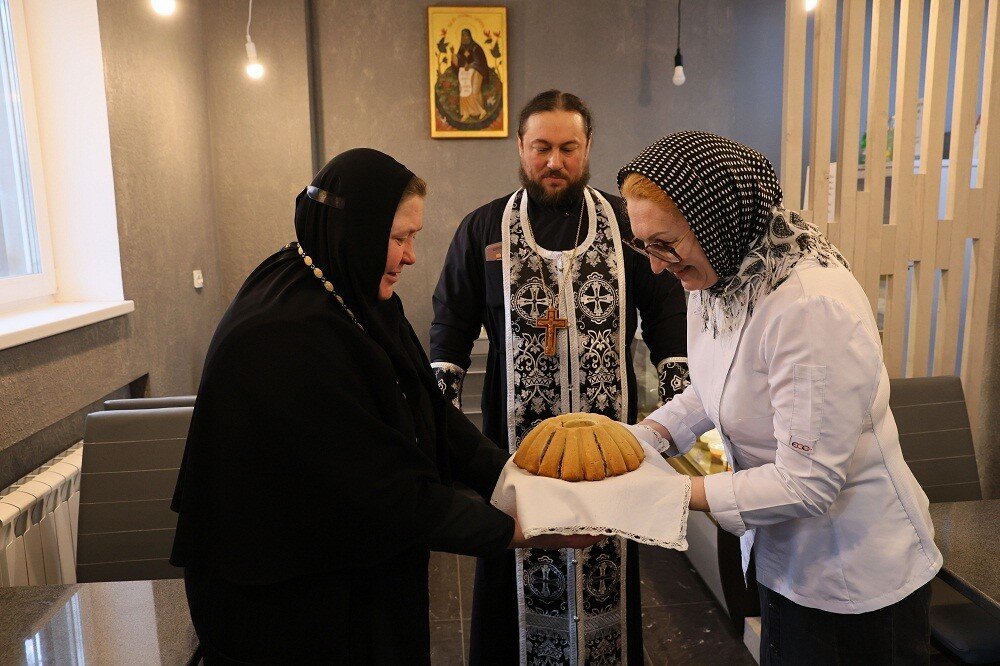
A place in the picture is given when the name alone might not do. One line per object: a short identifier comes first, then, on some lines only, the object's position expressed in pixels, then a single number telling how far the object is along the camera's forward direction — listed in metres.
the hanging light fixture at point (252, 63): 4.55
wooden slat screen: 2.83
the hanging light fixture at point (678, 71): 5.04
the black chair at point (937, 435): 2.54
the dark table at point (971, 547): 1.57
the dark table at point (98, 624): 1.42
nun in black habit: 1.26
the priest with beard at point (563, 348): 2.39
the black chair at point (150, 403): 2.44
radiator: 2.21
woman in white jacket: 1.27
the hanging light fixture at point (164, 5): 3.09
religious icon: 5.16
